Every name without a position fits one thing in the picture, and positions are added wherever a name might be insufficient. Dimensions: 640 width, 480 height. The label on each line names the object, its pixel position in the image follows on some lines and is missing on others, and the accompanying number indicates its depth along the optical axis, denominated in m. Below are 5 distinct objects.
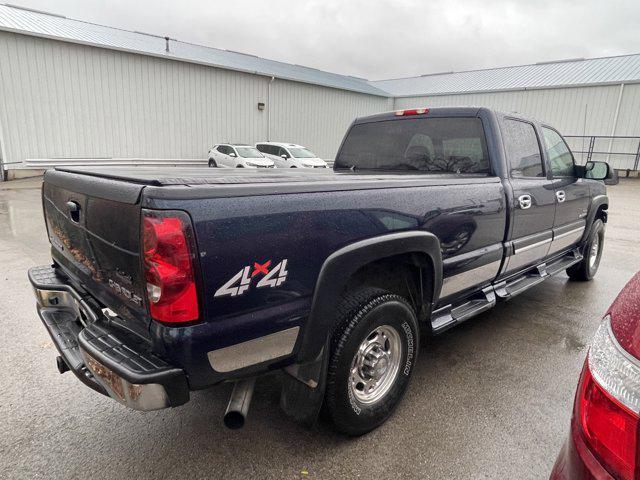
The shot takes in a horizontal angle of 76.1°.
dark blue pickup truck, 1.62
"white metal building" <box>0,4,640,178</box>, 15.03
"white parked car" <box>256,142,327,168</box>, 17.39
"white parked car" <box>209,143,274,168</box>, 16.94
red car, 1.05
